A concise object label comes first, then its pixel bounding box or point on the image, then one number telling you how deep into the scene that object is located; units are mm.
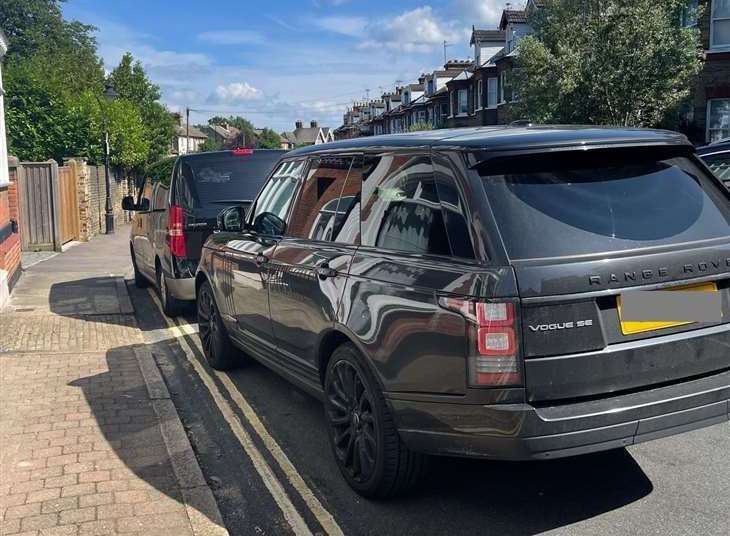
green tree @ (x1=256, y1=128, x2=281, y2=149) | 116688
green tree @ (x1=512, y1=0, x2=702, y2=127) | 19047
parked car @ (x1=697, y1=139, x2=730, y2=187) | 8562
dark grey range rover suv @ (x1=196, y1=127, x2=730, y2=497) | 3158
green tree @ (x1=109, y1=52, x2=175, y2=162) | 45938
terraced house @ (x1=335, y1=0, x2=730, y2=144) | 22469
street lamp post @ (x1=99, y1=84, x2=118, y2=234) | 24231
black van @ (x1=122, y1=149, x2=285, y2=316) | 8500
